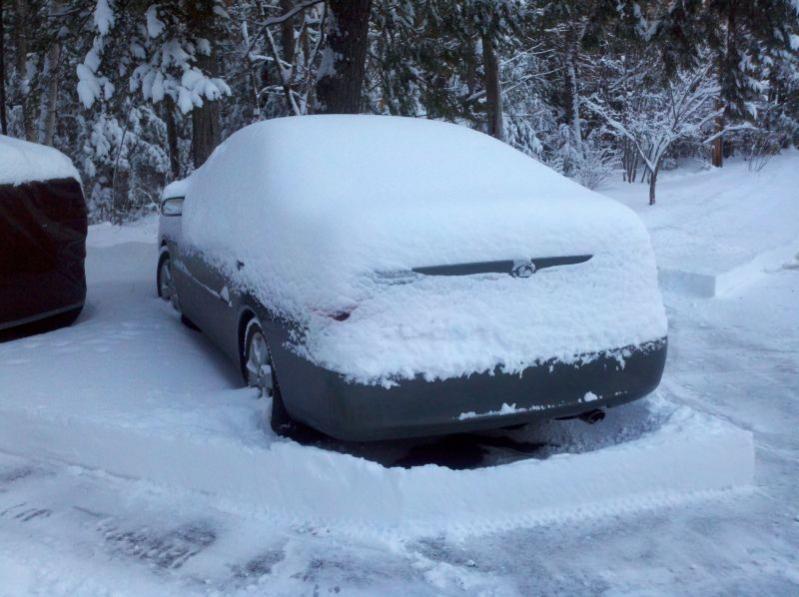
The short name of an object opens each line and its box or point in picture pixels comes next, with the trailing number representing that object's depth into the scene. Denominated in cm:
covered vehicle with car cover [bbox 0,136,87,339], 571
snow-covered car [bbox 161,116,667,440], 333
